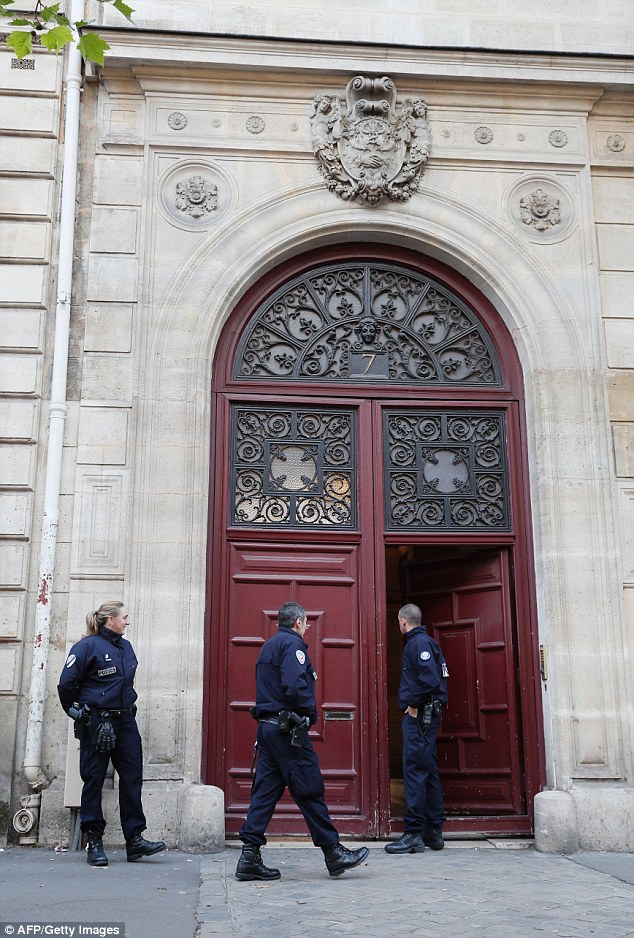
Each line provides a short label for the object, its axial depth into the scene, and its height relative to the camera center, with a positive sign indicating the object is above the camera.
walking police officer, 6.60 -0.43
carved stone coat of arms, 9.66 +5.41
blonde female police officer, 7.19 -0.20
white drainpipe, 8.12 +2.34
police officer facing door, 7.95 -0.36
